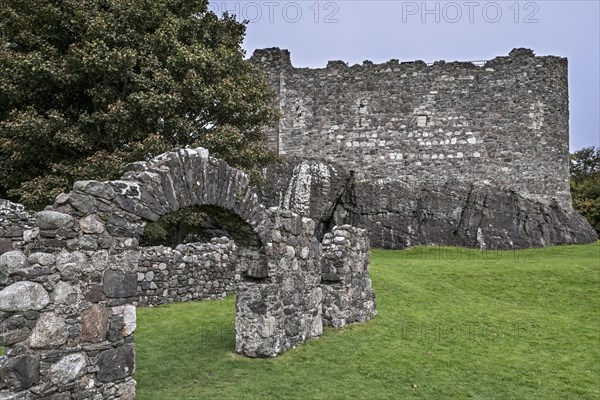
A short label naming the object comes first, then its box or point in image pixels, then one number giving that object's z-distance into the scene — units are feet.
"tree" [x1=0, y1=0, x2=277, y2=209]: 52.70
